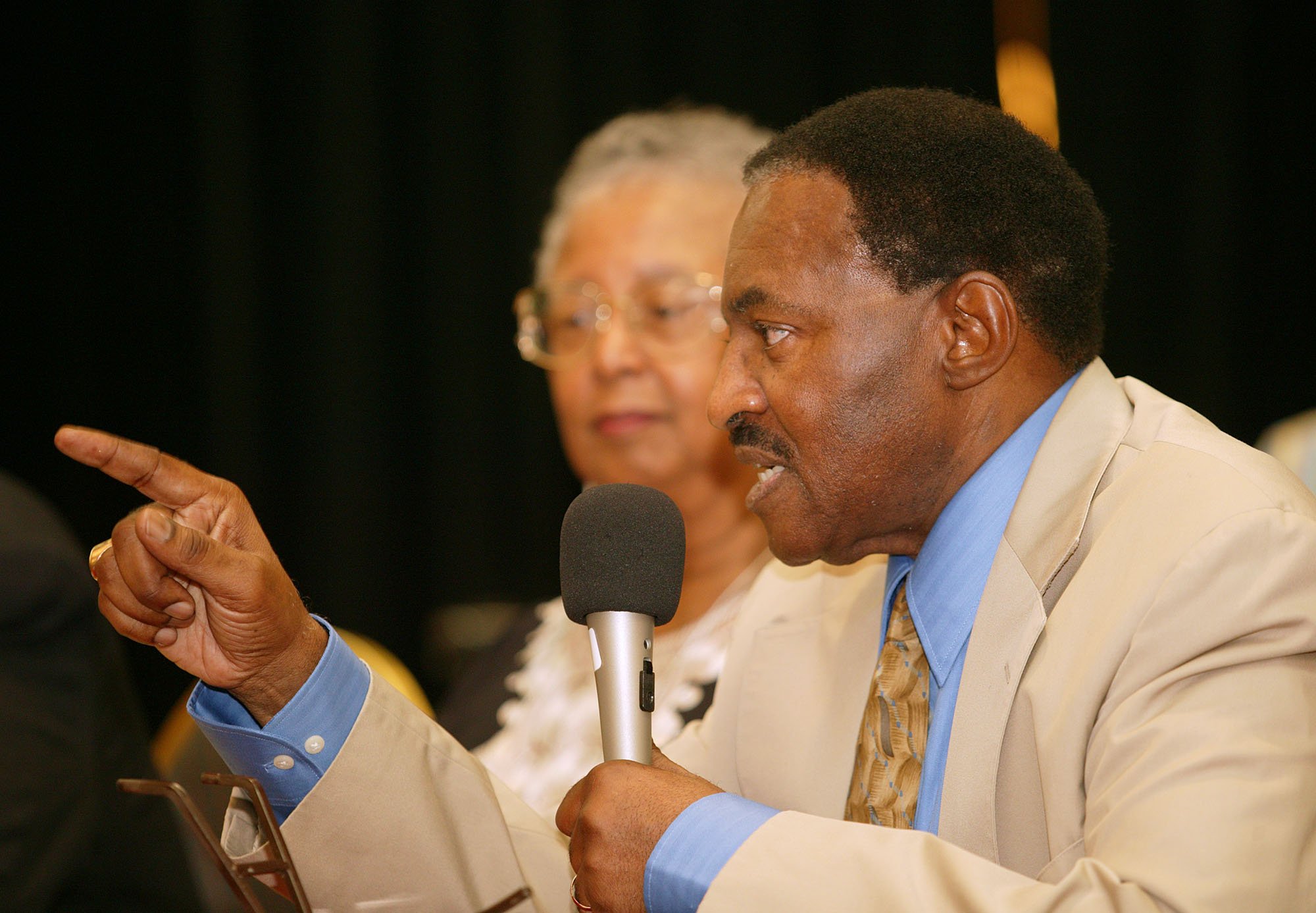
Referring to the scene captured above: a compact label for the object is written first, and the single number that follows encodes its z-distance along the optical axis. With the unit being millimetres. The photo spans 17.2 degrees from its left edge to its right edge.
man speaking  2117
